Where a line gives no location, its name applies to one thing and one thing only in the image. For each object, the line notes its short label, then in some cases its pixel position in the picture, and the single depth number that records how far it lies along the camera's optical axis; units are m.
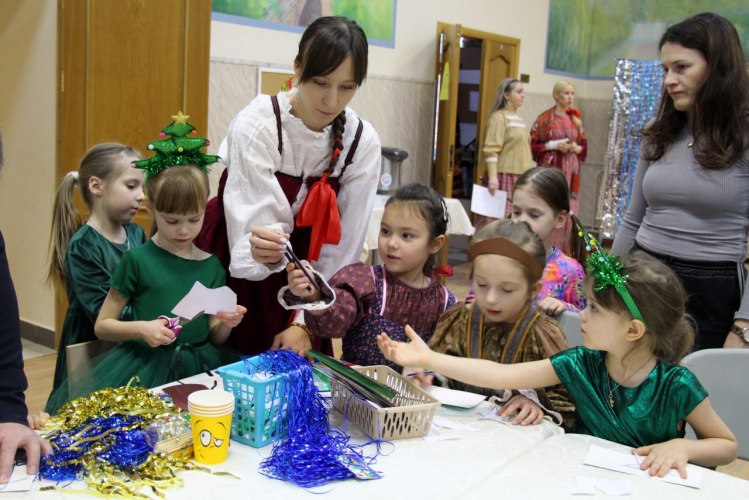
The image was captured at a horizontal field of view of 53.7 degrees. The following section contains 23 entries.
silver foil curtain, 8.93
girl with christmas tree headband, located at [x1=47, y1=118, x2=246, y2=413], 1.90
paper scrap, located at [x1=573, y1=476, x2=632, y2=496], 1.35
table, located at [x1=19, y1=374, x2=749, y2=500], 1.27
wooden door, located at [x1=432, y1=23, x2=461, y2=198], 6.80
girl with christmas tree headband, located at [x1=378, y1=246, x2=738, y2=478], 1.58
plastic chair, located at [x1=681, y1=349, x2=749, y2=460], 1.88
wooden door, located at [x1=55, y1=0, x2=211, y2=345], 3.91
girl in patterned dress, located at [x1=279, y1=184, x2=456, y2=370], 2.03
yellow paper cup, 1.34
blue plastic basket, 1.42
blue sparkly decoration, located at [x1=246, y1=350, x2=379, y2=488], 1.31
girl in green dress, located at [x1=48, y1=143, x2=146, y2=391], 2.34
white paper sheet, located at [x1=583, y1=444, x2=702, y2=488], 1.42
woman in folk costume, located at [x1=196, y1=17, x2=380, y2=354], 1.91
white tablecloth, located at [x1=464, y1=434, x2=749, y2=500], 1.33
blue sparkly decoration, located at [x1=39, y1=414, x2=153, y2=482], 1.27
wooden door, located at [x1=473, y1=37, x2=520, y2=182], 7.85
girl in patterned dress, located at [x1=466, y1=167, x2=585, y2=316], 2.44
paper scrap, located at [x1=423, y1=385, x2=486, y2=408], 1.72
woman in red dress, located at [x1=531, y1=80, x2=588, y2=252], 7.47
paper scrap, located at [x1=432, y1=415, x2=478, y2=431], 1.60
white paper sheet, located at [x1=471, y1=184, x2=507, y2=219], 3.48
